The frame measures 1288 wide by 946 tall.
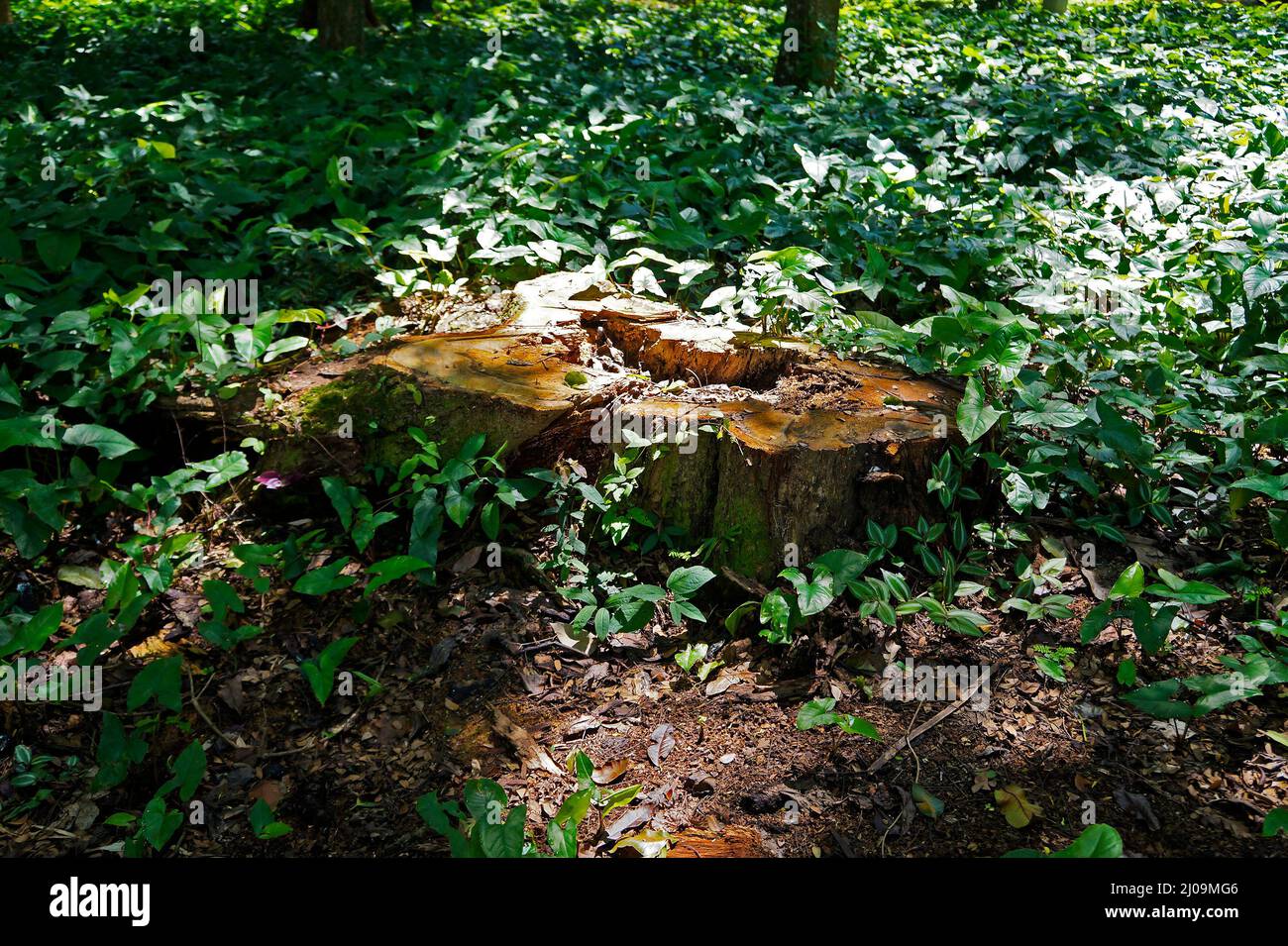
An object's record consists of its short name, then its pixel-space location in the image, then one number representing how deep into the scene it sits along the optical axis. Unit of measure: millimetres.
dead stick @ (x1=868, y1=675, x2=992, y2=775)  2383
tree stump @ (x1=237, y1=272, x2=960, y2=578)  2865
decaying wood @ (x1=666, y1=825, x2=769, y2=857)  2168
